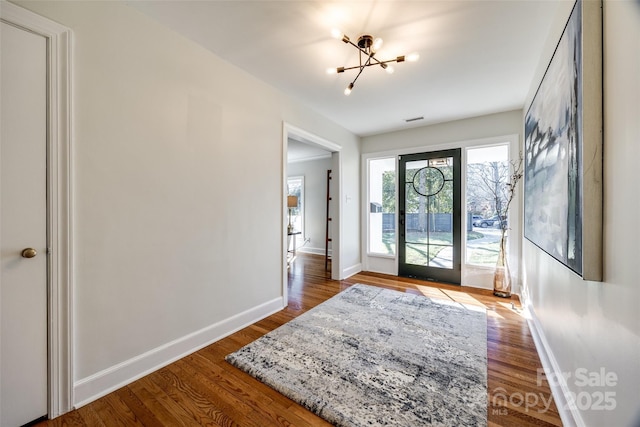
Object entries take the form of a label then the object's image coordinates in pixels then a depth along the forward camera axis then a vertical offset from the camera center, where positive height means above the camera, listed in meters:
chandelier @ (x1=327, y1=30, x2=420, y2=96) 1.90 +1.33
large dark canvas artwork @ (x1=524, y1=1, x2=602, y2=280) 1.07 +0.29
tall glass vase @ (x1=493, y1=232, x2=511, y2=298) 3.44 -0.88
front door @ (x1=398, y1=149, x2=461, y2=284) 4.00 -0.08
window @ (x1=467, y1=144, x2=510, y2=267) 3.71 +0.18
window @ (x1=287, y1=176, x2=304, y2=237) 6.99 +0.06
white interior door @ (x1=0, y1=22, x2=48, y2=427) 1.32 -0.08
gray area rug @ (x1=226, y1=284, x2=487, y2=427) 1.53 -1.17
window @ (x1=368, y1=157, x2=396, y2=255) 4.59 +0.09
